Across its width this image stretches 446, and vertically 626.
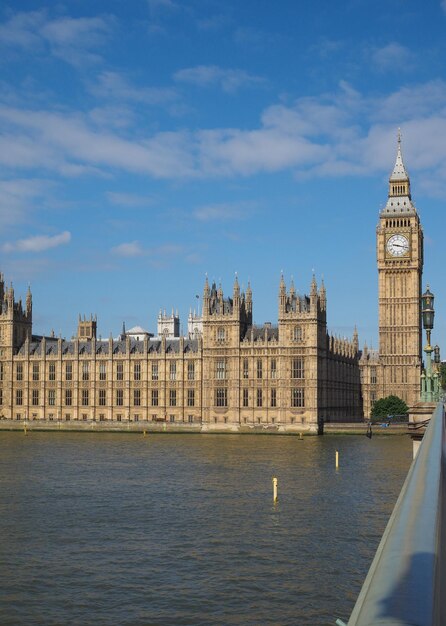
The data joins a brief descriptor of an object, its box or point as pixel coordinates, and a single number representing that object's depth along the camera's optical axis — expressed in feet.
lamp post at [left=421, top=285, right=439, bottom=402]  109.40
